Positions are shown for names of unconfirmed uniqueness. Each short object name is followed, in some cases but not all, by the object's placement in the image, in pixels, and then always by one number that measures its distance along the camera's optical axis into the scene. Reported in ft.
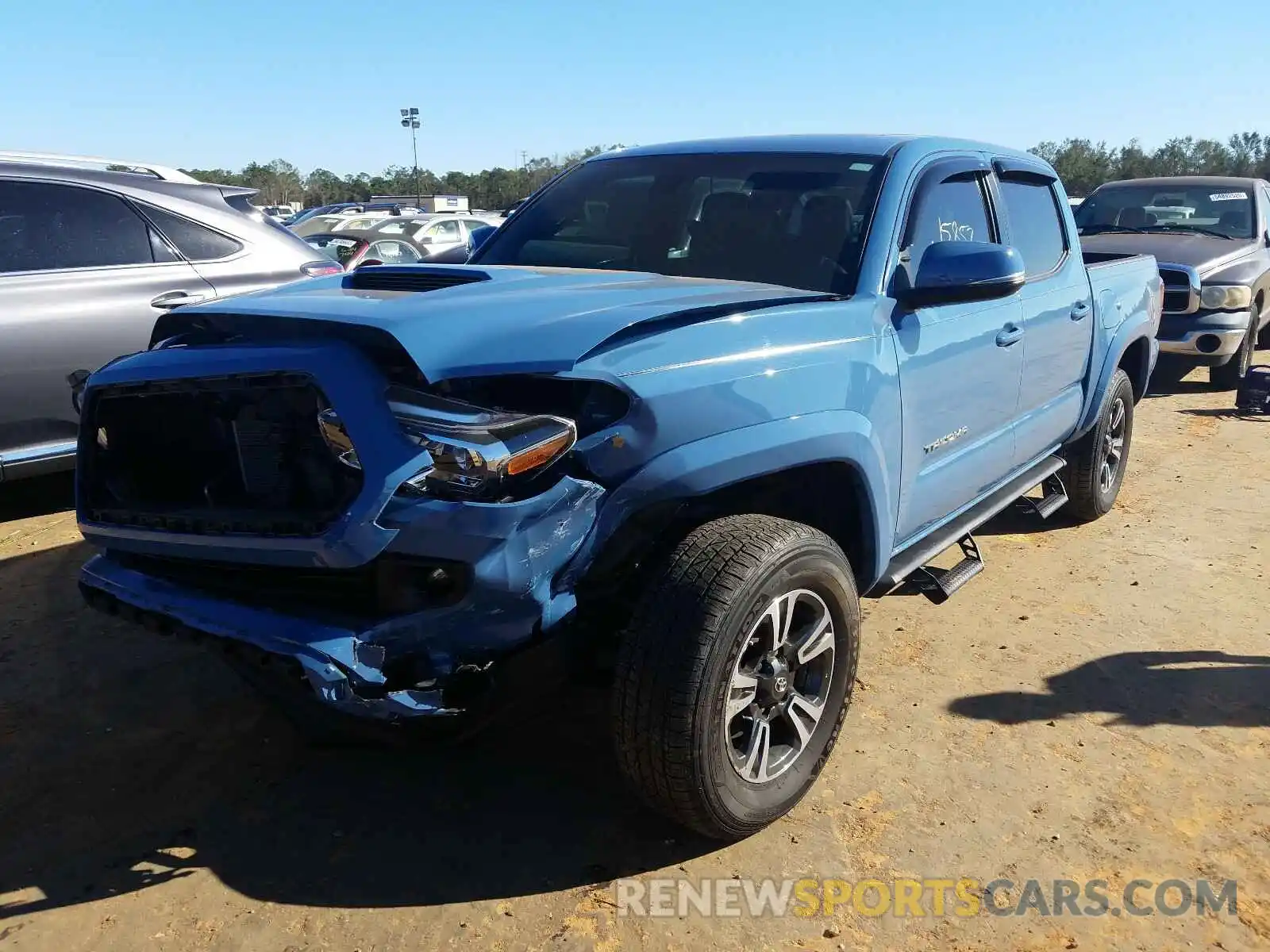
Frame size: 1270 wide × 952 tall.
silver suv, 15.24
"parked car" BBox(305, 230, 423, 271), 38.83
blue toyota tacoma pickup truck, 6.98
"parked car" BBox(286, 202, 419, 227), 81.50
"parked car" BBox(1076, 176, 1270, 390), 27.99
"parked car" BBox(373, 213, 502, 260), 50.21
